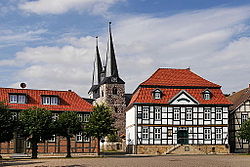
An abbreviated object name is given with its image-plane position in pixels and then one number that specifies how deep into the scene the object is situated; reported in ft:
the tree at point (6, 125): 144.25
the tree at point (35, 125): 150.41
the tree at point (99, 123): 163.43
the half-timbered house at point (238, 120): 205.57
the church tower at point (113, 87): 303.68
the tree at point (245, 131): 181.53
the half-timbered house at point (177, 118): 194.59
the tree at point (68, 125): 160.45
